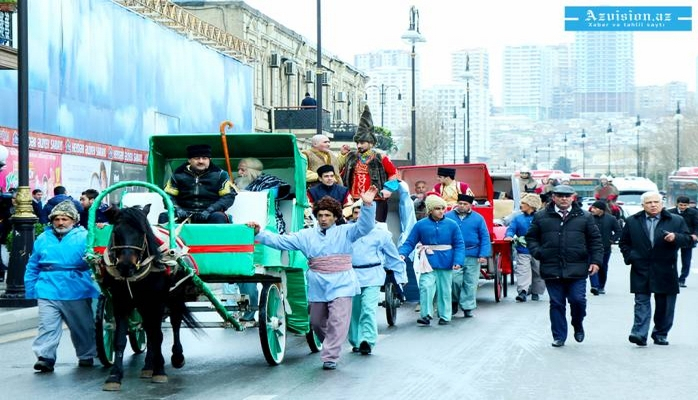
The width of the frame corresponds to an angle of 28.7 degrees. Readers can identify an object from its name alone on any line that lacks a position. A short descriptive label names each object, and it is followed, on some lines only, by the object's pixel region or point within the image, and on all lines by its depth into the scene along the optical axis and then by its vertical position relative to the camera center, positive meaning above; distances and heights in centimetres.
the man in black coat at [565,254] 1455 -78
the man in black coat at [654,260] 1466 -86
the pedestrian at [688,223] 2597 -80
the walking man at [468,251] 1883 -96
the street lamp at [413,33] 4759 +518
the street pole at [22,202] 1880 -27
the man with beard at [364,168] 1841 +19
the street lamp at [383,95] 7480 +489
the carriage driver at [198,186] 1312 -4
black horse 1095 -85
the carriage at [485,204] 2161 -38
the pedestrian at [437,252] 1753 -90
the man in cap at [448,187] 2138 -9
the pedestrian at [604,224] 2428 -77
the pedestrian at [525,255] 2183 -118
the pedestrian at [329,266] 1275 -80
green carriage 1186 -56
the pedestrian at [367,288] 1392 -111
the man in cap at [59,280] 1252 -90
